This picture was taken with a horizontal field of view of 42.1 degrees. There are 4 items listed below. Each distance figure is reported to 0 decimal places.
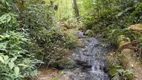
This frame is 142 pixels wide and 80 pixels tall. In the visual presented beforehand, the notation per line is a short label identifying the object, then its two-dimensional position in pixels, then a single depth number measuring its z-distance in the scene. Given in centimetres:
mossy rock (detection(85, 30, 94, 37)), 926
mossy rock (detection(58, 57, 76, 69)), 562
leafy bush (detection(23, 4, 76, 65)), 526
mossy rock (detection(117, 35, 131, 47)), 631
